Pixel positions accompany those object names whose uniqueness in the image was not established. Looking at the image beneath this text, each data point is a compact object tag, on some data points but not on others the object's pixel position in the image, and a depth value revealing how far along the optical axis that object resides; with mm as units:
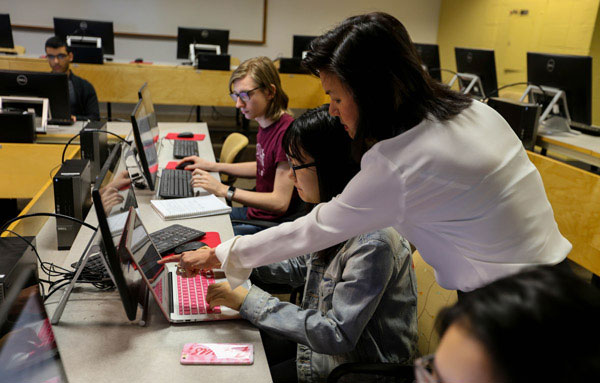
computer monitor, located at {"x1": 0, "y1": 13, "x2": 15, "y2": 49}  5051
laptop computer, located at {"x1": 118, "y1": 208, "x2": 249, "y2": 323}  1132
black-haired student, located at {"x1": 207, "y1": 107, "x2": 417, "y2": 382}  1143
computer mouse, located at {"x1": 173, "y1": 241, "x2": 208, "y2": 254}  1604
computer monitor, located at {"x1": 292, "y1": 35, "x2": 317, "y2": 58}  5633
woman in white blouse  1032
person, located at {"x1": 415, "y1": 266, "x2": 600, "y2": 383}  405
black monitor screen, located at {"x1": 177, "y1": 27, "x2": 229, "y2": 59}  5629
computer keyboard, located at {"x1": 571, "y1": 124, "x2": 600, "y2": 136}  3227
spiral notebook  1932
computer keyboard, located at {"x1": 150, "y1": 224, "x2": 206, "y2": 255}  1614
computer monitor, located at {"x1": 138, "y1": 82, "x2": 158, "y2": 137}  2373
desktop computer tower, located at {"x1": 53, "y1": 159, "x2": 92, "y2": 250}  1589
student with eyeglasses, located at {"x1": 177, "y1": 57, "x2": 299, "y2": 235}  2170
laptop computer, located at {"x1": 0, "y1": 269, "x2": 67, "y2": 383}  731
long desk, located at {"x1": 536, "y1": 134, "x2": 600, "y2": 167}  2827
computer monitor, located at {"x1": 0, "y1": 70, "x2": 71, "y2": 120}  2980
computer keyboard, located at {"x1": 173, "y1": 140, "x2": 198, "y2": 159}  2854
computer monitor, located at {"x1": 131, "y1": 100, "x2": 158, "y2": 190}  2021
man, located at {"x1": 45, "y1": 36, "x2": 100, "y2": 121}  4051
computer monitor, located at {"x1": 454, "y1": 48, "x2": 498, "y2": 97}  3893
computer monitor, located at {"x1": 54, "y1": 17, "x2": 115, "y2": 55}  5297
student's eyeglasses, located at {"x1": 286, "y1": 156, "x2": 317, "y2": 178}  1385
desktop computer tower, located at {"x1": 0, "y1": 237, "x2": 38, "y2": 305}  1110
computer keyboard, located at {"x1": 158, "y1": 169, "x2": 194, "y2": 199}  2174
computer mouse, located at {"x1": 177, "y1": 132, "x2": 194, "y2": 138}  3326
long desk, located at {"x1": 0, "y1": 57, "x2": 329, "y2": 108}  4844
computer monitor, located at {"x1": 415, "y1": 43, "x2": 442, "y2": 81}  5273
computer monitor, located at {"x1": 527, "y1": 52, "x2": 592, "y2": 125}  2920
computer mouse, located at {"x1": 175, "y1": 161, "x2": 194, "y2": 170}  2576
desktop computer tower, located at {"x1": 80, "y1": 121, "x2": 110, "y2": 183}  2365
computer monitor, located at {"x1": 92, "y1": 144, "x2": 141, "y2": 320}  994
